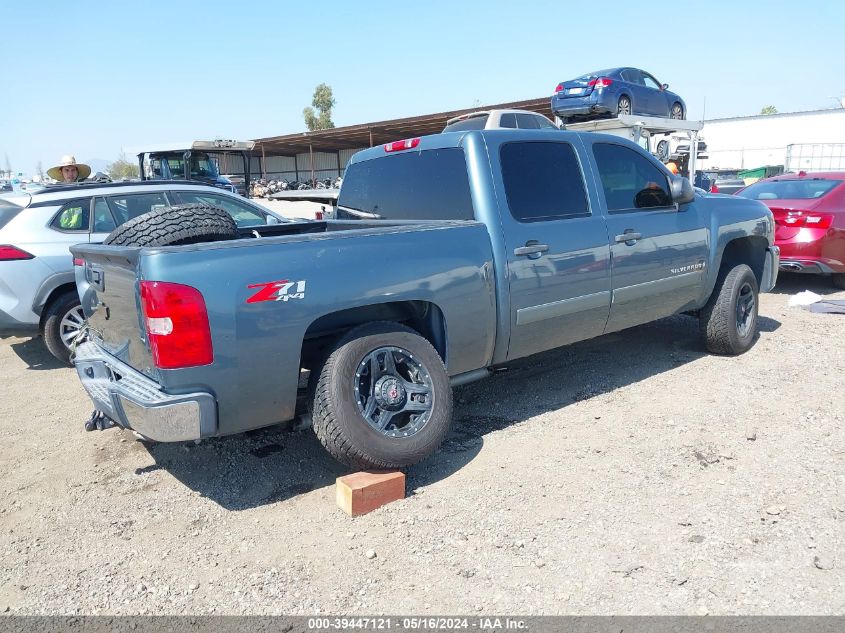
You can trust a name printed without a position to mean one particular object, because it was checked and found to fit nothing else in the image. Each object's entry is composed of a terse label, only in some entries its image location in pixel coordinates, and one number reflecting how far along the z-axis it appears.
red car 8.52
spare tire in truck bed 3.55
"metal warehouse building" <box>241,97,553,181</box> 32.69
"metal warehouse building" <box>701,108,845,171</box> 33.06
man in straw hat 10.18
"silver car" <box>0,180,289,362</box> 6.00
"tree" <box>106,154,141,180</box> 60.68
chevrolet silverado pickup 3.06
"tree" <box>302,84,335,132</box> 69.94
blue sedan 14.73
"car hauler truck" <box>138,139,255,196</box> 16.19
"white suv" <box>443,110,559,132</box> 11.98
